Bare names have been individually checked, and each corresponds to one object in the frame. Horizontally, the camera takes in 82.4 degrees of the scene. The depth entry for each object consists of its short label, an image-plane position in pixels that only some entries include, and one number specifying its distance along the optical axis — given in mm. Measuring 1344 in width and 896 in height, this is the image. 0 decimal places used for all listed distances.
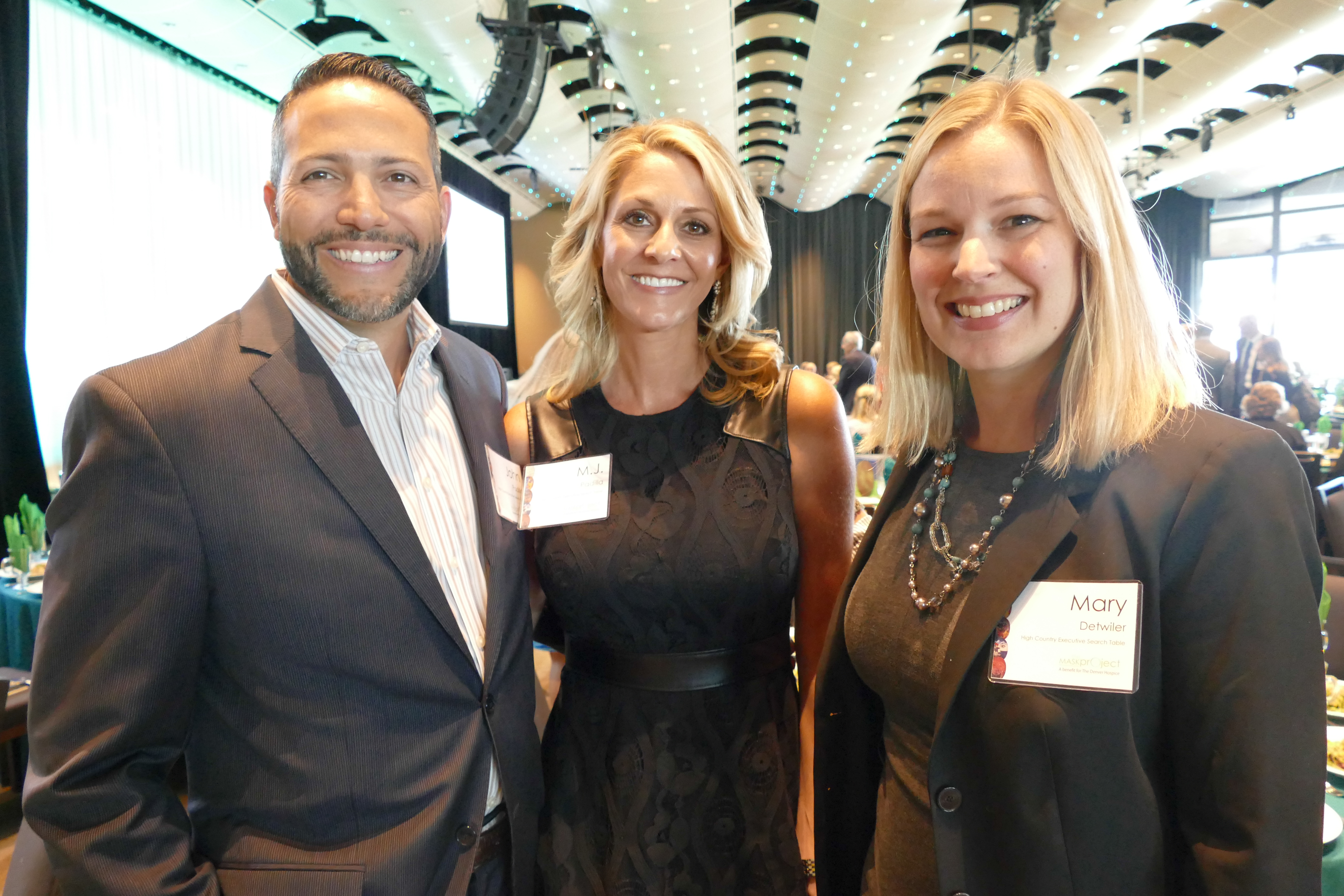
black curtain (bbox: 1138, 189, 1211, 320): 14391
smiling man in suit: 934
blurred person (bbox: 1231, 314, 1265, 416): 8664
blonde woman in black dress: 1463
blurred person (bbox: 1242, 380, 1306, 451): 5531
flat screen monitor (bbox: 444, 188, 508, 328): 10258
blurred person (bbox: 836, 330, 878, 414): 7121
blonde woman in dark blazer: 835
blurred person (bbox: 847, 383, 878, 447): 4625
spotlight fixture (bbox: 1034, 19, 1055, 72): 6277
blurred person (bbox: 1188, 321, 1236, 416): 5996
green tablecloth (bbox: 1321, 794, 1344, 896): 1276
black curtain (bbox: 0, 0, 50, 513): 4633
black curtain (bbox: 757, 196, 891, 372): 18047
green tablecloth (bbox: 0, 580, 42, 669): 3385
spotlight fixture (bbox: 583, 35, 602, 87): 6504
